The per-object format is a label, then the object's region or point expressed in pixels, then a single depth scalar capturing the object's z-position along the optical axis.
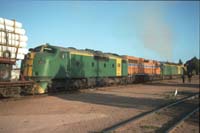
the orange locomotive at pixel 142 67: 33.44
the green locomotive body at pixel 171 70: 47.59
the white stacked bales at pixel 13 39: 12.89
